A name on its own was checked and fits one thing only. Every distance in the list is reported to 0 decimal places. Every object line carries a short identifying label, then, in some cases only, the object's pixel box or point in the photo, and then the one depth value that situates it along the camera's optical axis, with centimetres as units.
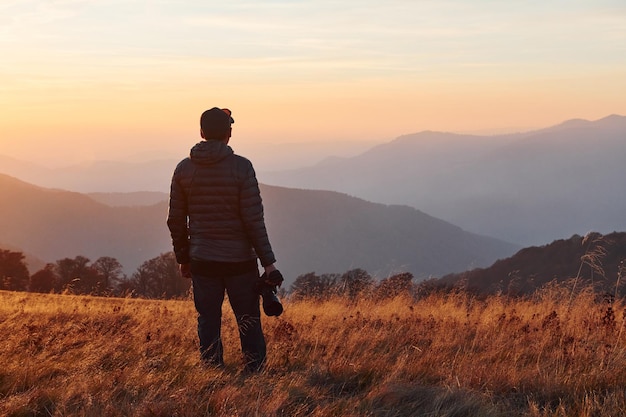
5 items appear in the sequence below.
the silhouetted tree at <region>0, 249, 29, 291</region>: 3453
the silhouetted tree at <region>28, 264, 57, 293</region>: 3356
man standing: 557
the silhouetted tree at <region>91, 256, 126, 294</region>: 3496
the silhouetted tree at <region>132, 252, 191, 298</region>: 3614
